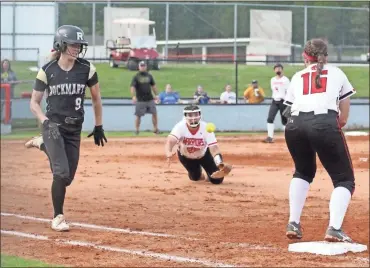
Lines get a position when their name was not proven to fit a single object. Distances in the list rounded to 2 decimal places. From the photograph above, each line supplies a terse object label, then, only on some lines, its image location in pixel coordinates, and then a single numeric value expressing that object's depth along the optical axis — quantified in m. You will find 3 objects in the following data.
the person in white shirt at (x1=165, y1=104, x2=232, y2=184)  14.19
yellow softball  14.03
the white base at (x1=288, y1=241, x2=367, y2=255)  9.59
